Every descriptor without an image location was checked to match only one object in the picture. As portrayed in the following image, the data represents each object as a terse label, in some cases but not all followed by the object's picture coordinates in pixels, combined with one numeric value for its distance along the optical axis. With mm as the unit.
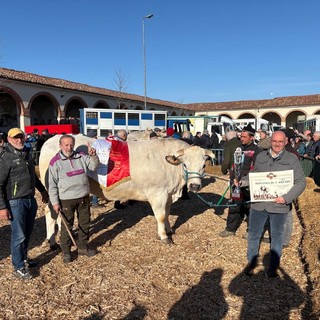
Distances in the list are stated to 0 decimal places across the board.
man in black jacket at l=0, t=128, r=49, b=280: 4188
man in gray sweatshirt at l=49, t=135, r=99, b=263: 4723
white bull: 5754
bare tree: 32900
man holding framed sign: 4047
